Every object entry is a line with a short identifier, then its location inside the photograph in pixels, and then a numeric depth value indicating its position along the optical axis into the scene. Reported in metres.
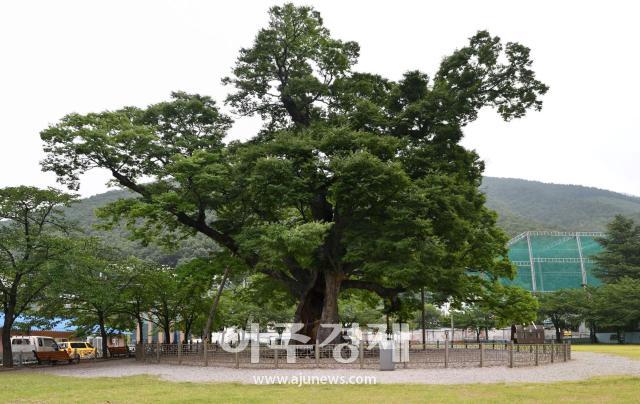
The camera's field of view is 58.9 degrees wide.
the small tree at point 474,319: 57.31
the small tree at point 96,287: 25.36
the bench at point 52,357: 29.22
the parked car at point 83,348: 37.87
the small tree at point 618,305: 49.44
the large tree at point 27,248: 24.97
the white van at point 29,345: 31.14
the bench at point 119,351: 35.28
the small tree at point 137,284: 30.17
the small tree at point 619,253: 62.81
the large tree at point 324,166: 23.53
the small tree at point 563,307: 53.62
